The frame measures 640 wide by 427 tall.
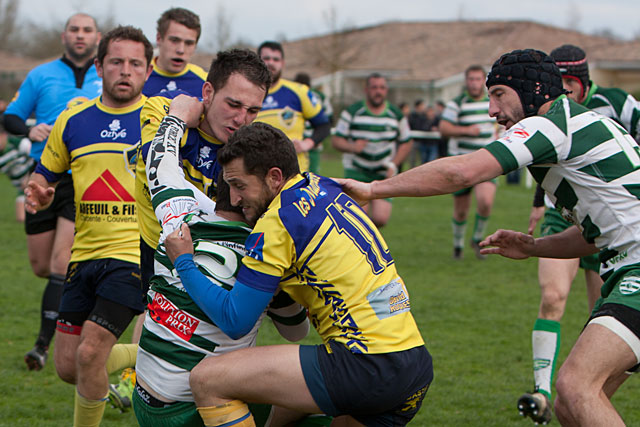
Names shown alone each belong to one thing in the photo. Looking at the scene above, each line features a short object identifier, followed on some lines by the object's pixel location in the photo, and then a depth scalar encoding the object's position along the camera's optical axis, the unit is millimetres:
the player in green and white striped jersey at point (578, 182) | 6988
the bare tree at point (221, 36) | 113062
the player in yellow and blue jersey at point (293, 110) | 18781
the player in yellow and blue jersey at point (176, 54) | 12594
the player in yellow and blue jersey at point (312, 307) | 6150
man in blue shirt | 12703
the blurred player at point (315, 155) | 30453
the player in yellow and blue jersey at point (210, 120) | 7805
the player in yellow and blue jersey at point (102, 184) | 9602
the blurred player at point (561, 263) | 10820
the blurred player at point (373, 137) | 23531
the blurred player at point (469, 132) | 23500
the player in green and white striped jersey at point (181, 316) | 6512
